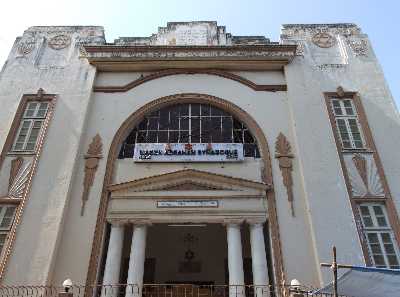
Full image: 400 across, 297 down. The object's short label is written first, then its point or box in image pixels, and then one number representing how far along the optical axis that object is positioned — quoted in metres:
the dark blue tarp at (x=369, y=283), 8.15
